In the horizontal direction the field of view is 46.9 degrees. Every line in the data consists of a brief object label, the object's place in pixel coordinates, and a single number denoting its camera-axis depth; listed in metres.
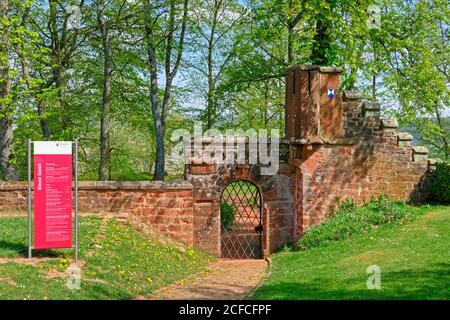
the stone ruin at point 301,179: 15.34
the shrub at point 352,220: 14.80
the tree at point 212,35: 30.98
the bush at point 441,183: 16.17
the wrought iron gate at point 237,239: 17.38
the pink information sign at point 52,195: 10.71
